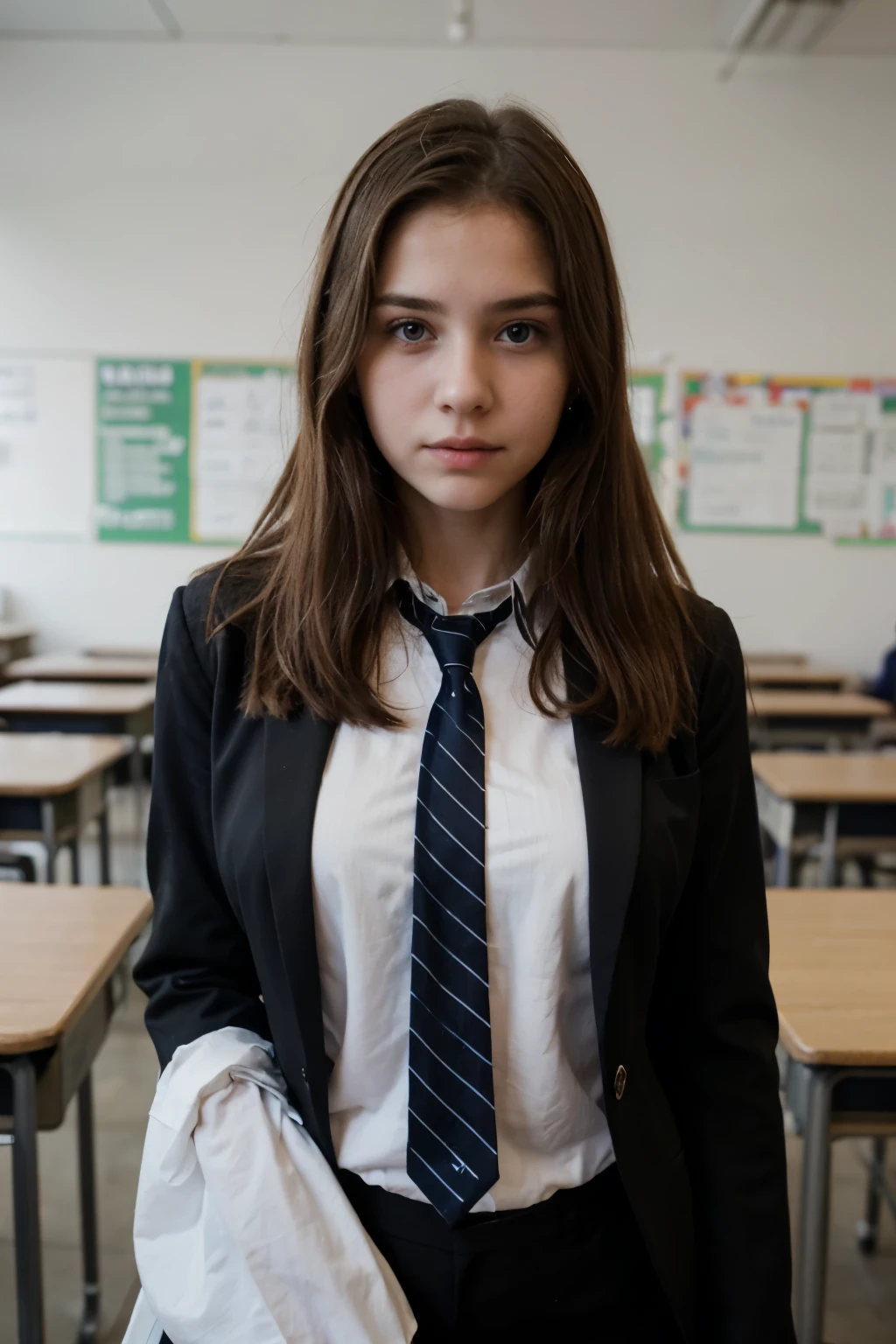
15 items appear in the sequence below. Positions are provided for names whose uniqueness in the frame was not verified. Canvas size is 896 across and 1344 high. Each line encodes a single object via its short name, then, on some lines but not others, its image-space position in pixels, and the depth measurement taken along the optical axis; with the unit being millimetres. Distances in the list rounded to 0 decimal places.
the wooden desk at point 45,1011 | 1277
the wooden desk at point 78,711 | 3439
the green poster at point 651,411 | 5340
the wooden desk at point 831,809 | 2572
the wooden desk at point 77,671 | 4340
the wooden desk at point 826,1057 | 1278
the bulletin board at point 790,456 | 5332
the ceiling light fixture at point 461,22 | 4688
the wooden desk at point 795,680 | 4523
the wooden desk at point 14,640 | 5066
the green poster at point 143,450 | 5328
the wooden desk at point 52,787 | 2498
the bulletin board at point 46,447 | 5332
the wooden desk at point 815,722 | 3705
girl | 845
